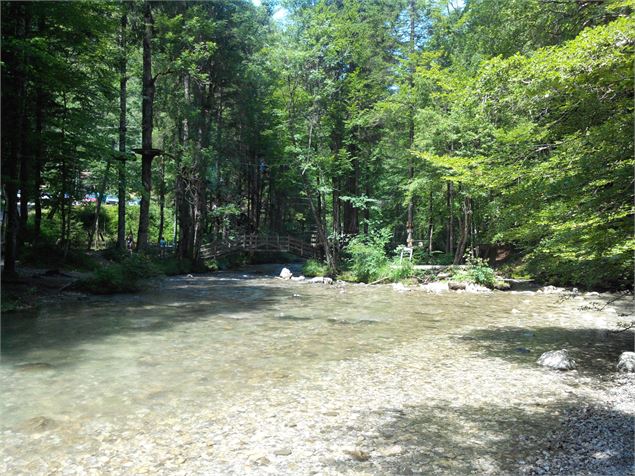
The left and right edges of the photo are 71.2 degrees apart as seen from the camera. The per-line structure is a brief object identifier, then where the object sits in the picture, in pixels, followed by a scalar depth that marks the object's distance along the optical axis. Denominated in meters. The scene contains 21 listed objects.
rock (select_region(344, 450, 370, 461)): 3.87
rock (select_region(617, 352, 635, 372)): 6.39
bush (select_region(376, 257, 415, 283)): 19.77
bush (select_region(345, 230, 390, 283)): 20.72
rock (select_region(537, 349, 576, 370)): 6.61
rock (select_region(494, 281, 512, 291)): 17.76
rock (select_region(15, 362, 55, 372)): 6.30
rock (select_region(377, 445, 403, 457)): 3.95
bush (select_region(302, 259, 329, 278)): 23.00
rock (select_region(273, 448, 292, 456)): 3.94
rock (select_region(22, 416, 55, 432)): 4.42
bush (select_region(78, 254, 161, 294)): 13.88
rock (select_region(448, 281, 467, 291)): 17.50
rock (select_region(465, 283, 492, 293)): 17.11
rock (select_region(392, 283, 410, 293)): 17.59
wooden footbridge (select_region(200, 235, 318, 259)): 26.56
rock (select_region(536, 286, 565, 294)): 16.19
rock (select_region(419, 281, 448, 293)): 17.47
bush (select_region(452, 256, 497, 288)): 18.00
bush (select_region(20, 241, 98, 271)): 17.03
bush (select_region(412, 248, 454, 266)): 23.58
